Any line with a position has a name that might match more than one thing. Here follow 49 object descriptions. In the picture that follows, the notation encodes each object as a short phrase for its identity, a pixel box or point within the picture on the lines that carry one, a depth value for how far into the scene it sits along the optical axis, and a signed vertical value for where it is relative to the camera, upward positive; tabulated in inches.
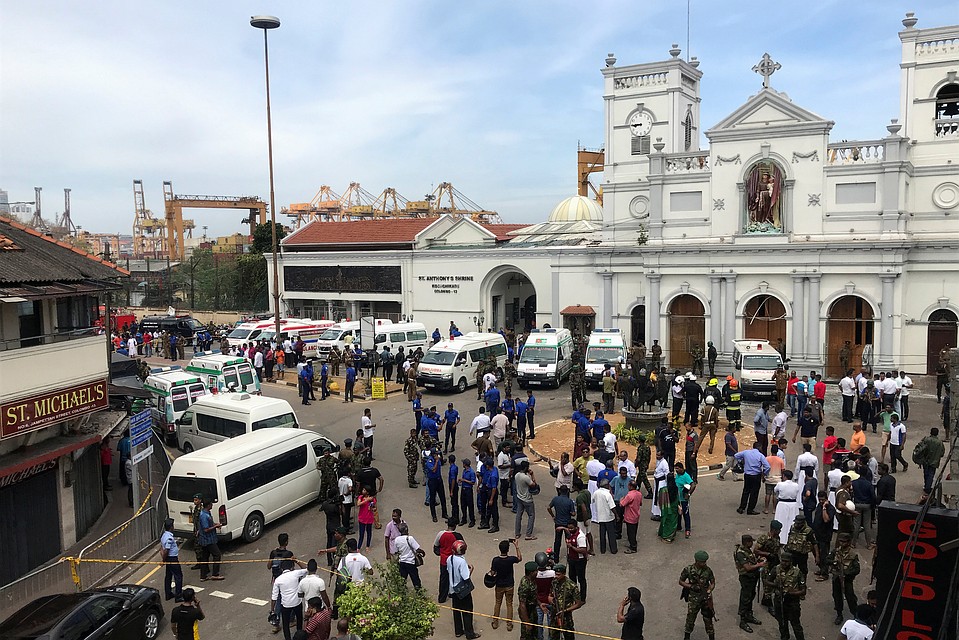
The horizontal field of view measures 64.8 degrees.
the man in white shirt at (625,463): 544.3 -126.8
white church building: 1189.7 +93.8
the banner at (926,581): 285.4 -113.4
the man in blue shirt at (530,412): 826.2 -135.4
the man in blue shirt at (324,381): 1125.7 -130.9
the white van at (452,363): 1129.4 -108.8
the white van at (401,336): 1385.3 -82.0
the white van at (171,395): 902.4 -120.1
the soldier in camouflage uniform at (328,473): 604.7 -143.5
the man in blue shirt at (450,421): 785.6 -135.5
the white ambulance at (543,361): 1138.7 -107.8
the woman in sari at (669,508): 546.3 -160.0
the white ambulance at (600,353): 1129.4 -96.4
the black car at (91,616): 400.5 -176.3
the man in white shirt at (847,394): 909.2 -130.3
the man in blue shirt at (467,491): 588.1 -158.4
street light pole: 1266.0 +431.6
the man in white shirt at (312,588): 425.7 -166.6
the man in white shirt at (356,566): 424.8 -154.2
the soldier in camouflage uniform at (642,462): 605.0 -139.7
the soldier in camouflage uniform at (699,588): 404.2 -160.8
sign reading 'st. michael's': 540.7 -84.0
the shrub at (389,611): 368.5 -157.7
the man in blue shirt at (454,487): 600.7 -156.0
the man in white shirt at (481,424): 719.7 -126.9
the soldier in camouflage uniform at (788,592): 398.9 -162.2
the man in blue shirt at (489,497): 585.6 -161.6
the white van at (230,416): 753.6 -124.1
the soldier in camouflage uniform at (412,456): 711.1 -154.6
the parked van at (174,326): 1802.4 -71.5
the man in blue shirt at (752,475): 594.2 -148.3
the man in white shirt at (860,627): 337.4 -153.6
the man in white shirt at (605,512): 525.7 -156.0
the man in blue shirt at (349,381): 1099.9 -128.0
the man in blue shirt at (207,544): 534.9 -177.3
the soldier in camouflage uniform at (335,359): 1279.5 -112.2
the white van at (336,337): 1435.8 -84.0
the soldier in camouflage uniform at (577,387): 991.6 -128.4
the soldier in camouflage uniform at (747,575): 422.6 -161.1
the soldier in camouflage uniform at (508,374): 1016.3 -118.5
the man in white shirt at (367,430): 759.7 -138.6
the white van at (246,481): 579.8 -149.0
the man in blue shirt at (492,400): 849.5 -122.8
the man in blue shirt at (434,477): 616.4 -151.9
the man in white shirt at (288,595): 429.4 -171.1
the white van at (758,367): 1003.9 -109.6
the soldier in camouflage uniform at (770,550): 424.5 -148.1
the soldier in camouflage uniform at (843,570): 425.7 -161.3
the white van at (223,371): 992.9 -101.8
